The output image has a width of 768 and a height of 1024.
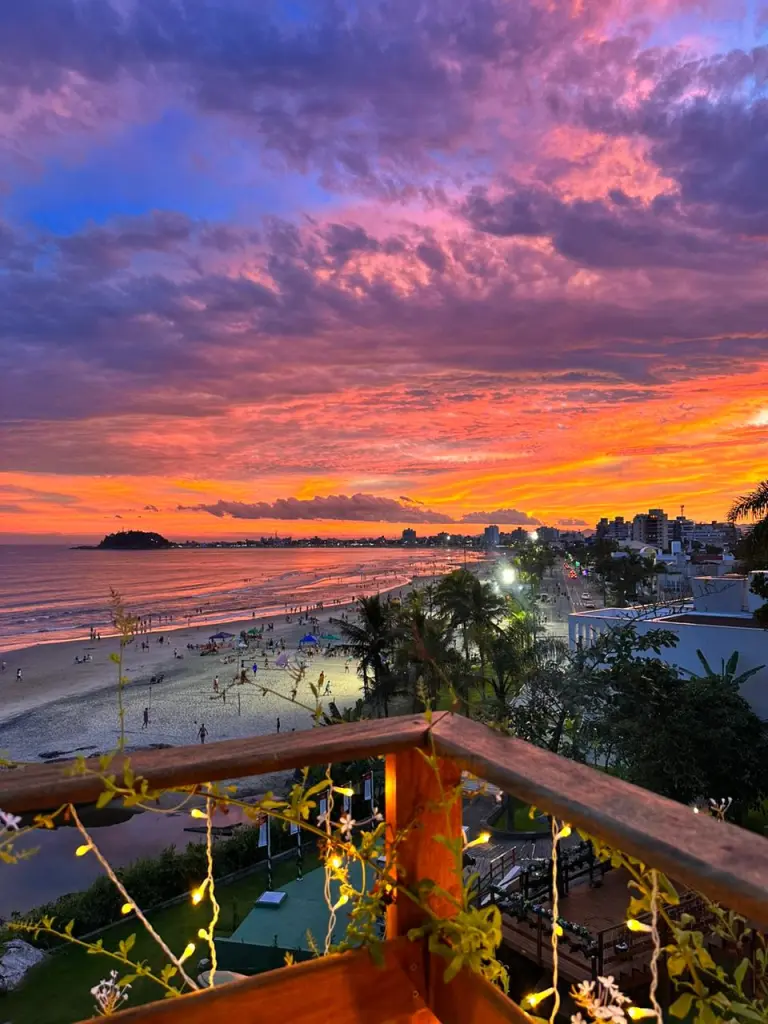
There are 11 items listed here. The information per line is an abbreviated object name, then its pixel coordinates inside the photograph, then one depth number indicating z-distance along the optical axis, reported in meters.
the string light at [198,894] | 1.13
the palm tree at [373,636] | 19.11
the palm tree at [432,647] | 15.29
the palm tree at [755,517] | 12.04
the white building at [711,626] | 10.39
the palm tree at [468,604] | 20.42
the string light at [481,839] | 1.08
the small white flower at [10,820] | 0.87
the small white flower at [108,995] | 1.22
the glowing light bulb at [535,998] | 0.95
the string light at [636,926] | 0.78
